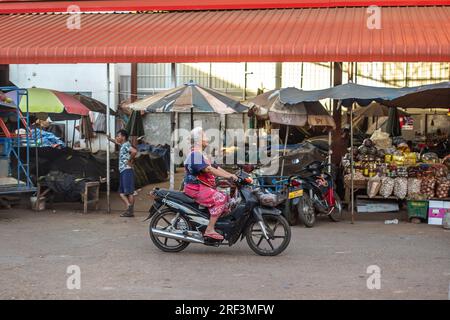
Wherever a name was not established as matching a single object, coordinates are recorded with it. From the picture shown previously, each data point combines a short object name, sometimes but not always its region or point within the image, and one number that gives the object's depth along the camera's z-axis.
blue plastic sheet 18.52
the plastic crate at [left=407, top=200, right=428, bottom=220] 11.90
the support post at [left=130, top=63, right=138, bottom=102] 21.06
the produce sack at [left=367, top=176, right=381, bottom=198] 12.53
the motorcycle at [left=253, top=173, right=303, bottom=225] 11.30
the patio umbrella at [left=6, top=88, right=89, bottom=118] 13.83
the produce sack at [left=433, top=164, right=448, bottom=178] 12.17
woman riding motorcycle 8.38
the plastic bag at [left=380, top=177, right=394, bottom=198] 12.45
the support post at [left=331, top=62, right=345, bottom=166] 14.59
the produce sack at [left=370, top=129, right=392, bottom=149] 13.66
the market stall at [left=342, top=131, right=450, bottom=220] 12.02
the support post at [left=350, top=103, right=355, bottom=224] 11.74
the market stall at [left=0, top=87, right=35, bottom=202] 12.18
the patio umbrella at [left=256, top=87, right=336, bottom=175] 12.20
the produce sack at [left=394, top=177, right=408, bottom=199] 12.28
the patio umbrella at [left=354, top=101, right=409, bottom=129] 17.22
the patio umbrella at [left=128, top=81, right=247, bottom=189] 12.04
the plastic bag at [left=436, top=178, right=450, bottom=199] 11.94
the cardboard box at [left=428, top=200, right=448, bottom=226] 11.73
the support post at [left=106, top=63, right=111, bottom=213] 12.90
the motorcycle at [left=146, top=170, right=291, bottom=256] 8.45
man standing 12.40
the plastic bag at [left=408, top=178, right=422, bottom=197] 12.16
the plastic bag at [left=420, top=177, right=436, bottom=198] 12.04
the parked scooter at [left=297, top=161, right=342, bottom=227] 11.43
